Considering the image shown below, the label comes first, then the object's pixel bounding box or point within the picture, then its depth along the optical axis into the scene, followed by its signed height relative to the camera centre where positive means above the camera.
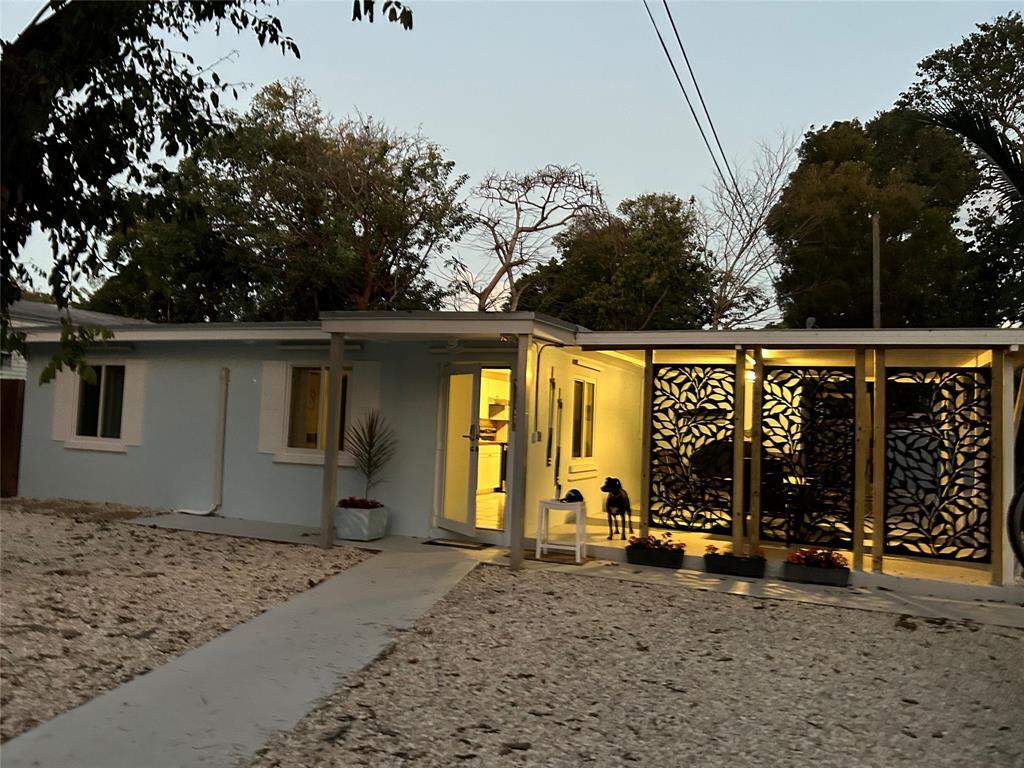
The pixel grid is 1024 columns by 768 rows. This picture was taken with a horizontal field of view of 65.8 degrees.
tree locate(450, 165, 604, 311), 17.84 +5.13
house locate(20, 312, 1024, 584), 7.04 +0.13
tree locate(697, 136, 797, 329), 19.25 +4.84
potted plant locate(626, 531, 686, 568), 7.57 -1.04
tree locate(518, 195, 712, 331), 17.64 +3.87
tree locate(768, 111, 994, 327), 19.75 +5.07
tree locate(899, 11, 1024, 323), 19.03 +9.27
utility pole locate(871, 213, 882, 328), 17.50 +4.15
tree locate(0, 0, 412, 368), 3.82 +1.53
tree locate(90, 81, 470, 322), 17.84 +4.87
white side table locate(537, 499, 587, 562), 7.68 -0.88
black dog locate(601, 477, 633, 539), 8.48 -0.63
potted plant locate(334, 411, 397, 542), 8.27 -0.46
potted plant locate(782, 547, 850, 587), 7.00 -1.05
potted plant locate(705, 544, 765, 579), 7.25 -1.08
